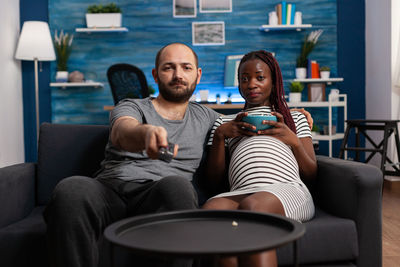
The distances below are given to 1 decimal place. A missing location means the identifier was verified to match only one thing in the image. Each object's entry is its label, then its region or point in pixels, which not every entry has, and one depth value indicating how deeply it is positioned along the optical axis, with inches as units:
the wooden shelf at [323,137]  177.6
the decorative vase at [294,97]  183.9
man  51.9
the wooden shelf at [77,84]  196.2
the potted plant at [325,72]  195.8
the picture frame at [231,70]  201.6
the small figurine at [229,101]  192.4
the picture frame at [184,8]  204.2
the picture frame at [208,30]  204.5
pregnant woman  62.1
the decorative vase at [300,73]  197.0
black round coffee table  32.8
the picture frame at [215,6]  204.1
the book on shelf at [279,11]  197.3
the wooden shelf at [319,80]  193.9
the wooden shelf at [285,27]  194.6
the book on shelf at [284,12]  196.8
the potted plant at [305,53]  197.2
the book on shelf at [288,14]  196.5
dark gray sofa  62.7
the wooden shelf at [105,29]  196.2
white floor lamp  185.5
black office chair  171.5
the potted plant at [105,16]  196.9
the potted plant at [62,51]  199.0
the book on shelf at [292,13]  196.5
